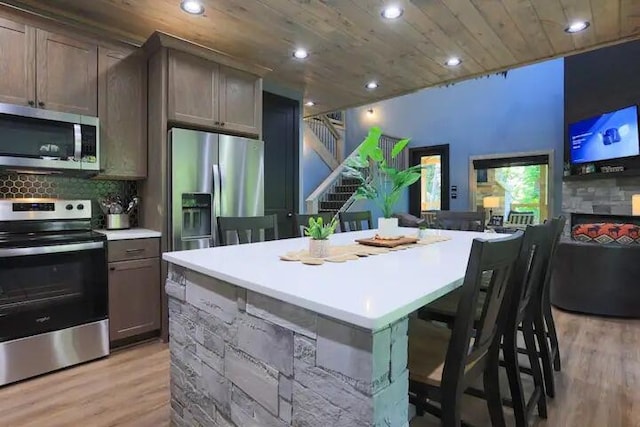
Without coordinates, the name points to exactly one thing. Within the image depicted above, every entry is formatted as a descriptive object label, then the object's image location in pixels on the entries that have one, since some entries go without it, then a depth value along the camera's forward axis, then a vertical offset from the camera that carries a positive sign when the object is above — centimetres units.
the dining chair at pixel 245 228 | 229 -14
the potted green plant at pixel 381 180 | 207 +17
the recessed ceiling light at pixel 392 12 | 266 +147
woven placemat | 158 -23
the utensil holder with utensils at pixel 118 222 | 308 -13
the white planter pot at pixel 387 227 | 223 -12
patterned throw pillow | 346 -26
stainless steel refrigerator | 294 +21
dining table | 91 -39
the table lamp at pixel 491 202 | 812 +12
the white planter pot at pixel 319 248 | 163 -19
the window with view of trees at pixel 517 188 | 778 +45
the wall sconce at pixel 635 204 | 478 +4
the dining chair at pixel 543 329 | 209 -72
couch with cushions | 338 -60
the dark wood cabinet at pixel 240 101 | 335 +102
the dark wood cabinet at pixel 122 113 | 290 +78
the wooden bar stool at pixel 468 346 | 109 -53
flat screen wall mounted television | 480 +103
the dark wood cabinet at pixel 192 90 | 298 +100
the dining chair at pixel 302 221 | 269 -10
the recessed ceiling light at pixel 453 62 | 363 +150
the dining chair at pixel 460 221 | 338 -13
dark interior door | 451 +65
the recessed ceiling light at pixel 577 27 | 292 +149
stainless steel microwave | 240 +47
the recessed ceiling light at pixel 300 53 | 343 +149
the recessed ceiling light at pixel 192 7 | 259 +147
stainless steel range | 228 -56
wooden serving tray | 204 -20
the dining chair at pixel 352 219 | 316 -11
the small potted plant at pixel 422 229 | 253 -16
